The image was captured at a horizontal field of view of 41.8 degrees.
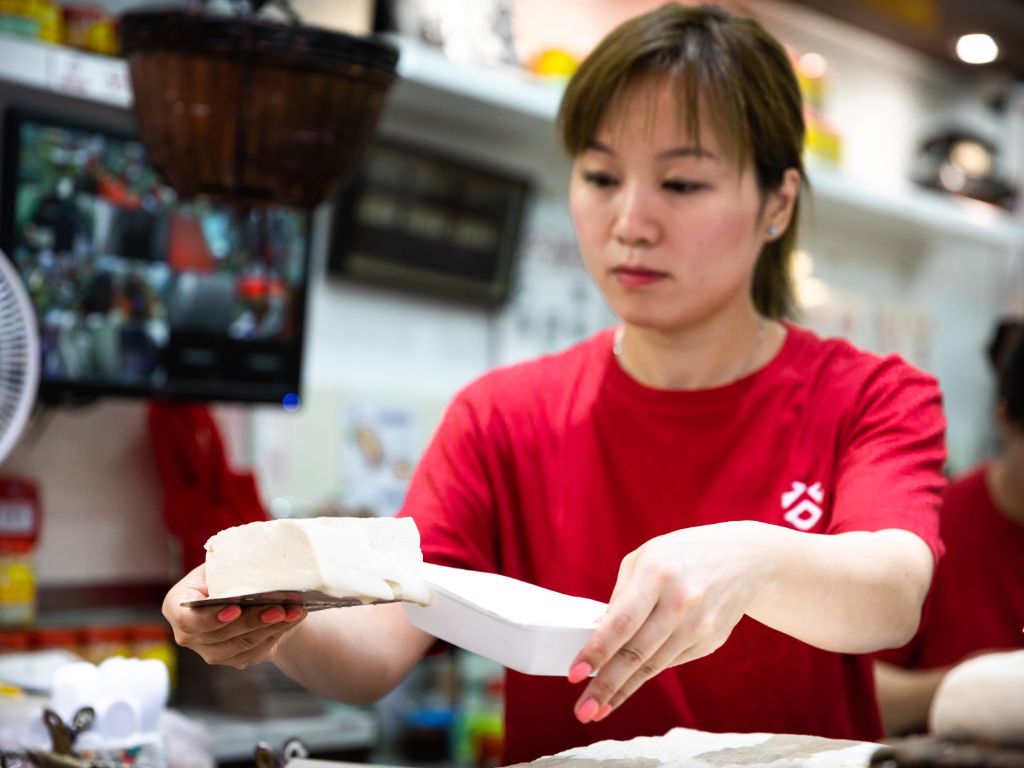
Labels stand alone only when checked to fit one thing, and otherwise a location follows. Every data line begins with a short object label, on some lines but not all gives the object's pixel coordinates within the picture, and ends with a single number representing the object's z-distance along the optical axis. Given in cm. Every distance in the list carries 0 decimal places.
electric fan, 175
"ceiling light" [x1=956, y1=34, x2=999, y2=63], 438
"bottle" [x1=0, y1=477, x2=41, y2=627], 240
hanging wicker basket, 173
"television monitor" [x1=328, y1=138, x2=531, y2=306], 308
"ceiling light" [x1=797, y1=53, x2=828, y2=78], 423
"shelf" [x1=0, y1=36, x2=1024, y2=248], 235
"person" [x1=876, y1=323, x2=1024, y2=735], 258
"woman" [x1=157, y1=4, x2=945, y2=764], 146
